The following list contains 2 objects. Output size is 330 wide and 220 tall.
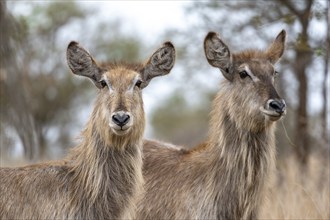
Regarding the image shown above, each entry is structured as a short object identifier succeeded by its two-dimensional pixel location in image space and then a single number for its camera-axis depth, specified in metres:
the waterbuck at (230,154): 19.36
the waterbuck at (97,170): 17.34
